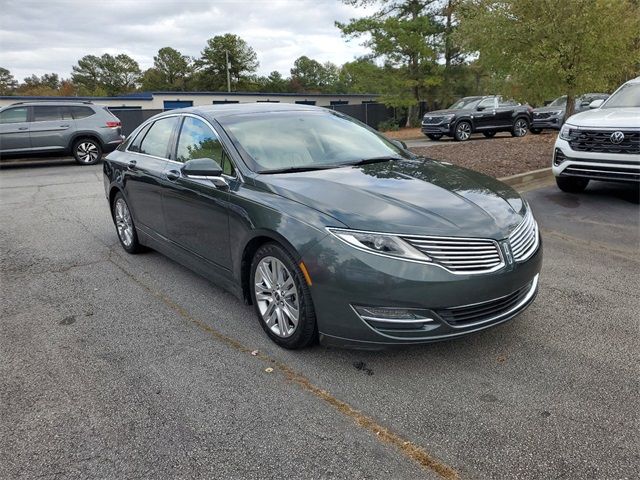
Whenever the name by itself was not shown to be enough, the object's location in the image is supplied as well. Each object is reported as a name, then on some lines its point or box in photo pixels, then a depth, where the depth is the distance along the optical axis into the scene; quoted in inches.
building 1464.1
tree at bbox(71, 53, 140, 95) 3612.2
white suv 269.1
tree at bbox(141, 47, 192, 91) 3312.0
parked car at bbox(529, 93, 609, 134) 808.3
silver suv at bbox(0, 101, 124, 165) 535.2
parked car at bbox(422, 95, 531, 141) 778.2
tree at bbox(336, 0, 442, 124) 1119.6
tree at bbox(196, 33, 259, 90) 3090.6
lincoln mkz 113.3
